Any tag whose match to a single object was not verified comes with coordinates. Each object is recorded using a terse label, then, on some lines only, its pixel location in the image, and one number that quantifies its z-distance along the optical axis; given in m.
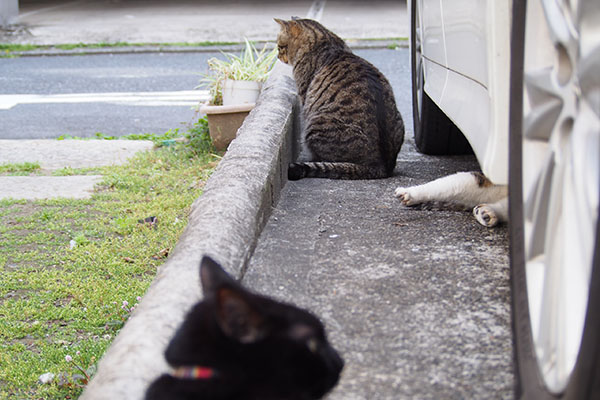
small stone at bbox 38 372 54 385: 2.47
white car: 1.29
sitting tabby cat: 3.85
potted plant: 5.29
